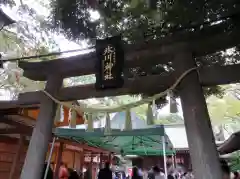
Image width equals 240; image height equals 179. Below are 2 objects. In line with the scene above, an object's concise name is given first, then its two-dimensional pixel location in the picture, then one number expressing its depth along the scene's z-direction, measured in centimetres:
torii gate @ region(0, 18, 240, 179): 219
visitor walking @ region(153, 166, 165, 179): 551
